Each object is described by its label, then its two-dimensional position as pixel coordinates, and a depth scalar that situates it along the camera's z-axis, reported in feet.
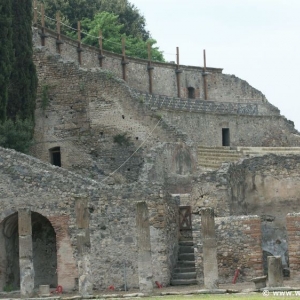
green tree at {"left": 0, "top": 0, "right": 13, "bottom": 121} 180.34
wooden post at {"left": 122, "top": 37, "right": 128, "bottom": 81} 227.40
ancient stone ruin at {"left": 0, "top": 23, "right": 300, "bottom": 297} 140.97
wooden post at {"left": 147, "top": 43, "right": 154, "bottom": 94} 233.55
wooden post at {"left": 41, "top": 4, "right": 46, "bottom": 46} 209.87
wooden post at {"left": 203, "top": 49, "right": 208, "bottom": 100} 248.46
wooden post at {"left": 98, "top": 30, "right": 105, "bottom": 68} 222.07
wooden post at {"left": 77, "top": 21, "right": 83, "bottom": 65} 218.38
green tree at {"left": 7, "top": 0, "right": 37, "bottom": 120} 187.42
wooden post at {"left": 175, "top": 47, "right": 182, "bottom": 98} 240.94
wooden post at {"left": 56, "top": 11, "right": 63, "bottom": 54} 213.87
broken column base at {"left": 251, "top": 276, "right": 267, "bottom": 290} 130.31
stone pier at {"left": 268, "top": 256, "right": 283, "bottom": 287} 129.80
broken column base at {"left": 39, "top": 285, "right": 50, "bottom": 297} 137.17
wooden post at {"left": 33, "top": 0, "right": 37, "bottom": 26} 211.29
